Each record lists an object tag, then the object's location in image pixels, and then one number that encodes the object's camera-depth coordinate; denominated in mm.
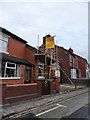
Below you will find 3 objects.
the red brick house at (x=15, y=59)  7804
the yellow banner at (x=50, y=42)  9926
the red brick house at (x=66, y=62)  17113
